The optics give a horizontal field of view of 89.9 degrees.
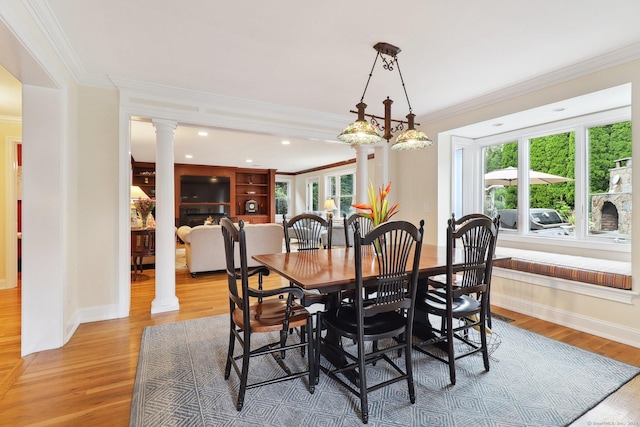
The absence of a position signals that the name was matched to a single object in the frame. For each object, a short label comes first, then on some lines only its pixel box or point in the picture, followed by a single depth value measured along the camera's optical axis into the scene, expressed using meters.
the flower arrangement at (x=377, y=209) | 2.43
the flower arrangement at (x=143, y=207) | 5.04
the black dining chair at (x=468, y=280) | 2.02
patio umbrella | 3.81
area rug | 1.71
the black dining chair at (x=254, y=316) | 1.77
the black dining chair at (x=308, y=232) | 2.83
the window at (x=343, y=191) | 8.72
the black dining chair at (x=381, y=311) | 1.70
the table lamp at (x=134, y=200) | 4.82
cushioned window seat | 2.72
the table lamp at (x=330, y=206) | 8.47
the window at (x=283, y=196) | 11.39
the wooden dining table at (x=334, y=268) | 1.74
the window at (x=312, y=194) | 10.43
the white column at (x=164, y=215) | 3.37
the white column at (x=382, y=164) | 4.82
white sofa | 4.98
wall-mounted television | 9.44
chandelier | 2.40
